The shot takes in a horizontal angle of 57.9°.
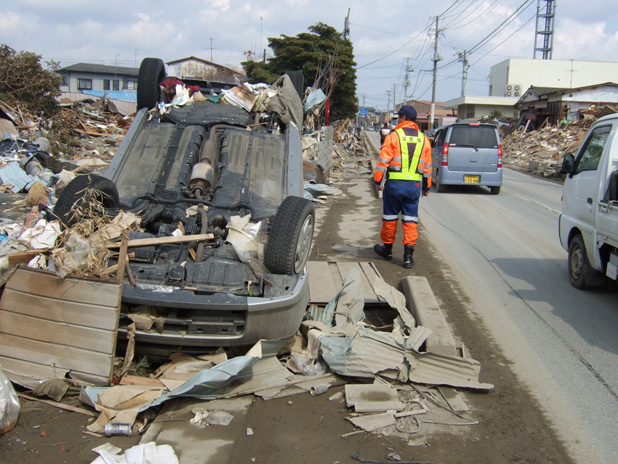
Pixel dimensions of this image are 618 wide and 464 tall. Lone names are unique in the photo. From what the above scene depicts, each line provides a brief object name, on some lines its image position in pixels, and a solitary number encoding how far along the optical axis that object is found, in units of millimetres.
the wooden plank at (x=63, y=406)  3557
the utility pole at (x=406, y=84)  99938
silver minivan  14688
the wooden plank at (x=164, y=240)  4177
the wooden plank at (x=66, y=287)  3613
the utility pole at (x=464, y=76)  65488
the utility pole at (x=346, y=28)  46031
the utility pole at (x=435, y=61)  51788
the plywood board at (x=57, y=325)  3619
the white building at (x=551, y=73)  74312
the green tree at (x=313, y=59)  39500
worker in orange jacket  7297
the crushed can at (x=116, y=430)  3344
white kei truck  5648
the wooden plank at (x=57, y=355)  3654
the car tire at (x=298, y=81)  7505
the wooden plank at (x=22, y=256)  3880
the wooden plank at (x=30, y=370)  3676
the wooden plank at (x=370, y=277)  5559
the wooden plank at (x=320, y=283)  5473
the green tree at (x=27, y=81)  20547
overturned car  3805
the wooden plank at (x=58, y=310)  3617
